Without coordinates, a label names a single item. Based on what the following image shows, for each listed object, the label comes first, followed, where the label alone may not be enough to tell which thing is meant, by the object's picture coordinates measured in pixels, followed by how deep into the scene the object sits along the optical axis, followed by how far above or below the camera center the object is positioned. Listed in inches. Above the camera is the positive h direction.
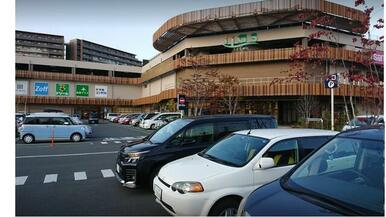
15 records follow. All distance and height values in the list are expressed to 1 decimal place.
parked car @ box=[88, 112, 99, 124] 1800.0 -59.5
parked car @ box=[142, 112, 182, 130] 1218.6 -43.9
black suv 276.4 -31.2
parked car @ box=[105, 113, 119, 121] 2166.2 -46.1
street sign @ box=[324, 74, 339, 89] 463.8 +40.2
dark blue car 111.8 -30.0
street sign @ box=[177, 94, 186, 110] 881.5 +16.6
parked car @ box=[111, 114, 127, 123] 1950.1 -64.8
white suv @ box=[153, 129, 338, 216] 177.0 -36.3
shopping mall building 1389.0 +312.5
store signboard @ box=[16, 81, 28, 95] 2297.2 +148.2
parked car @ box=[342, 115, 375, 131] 630.2 -23.5
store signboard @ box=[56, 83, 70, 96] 2445.9 +143.9
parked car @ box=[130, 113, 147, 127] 1512.1 -59.0
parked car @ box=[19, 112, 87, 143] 743.1 -46.3
